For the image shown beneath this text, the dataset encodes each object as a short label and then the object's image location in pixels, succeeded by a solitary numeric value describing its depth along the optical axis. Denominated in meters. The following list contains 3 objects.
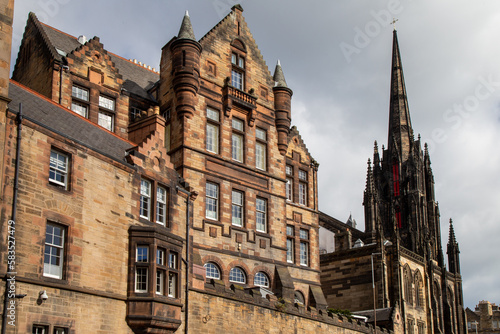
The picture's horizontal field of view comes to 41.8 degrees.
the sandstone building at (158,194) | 19.67
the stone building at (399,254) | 49.38
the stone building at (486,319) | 99.56
